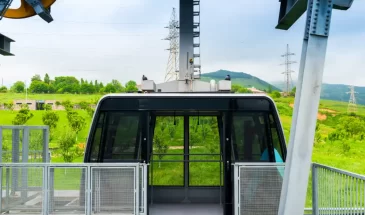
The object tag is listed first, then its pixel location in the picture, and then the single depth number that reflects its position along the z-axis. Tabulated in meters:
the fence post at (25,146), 9.30
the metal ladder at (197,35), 12.45
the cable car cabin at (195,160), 6.52
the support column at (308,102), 4.37
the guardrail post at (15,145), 9.21
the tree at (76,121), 28.59
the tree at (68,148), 24.36
